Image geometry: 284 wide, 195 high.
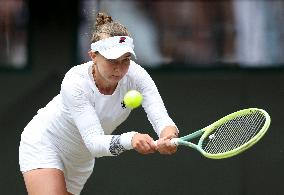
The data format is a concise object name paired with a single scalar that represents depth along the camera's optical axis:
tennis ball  9.03
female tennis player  9.11
